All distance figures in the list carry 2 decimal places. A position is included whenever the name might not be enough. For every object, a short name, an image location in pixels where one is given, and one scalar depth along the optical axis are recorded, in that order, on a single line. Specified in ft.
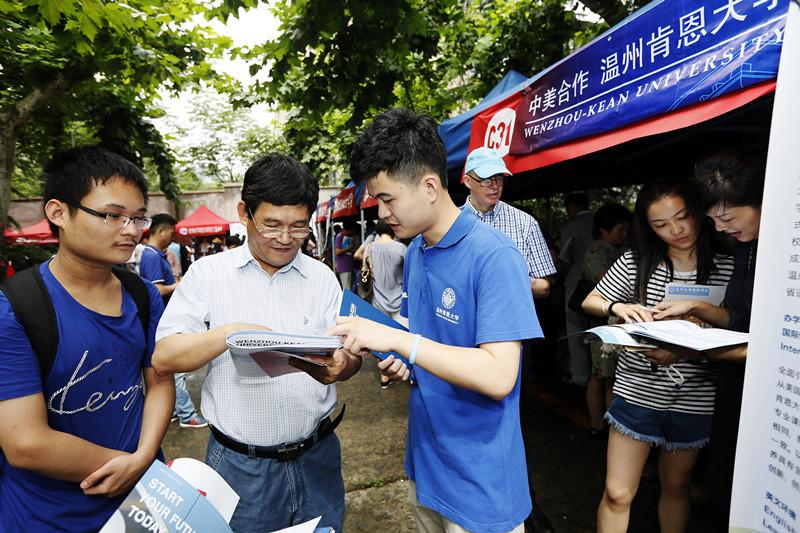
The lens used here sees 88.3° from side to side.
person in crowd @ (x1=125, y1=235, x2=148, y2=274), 18.65
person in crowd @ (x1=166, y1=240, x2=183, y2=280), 24.80
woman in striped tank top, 6.48
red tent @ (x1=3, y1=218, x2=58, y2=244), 44.60
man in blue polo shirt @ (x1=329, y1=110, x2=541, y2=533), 4.14
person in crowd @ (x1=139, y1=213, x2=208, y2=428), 13.98
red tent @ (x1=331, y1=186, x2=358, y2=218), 29.37
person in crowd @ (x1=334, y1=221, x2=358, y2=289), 29.84
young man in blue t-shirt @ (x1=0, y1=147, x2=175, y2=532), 4.13
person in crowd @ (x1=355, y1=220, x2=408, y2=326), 16.15
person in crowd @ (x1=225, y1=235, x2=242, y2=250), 36.23
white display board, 2.86
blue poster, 4.64
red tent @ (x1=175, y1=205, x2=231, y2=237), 56.80
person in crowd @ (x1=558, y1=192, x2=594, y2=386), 14.28
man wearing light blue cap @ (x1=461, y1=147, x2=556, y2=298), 9.81
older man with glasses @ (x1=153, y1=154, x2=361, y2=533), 5.14
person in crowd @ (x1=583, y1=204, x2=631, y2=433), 11.61
